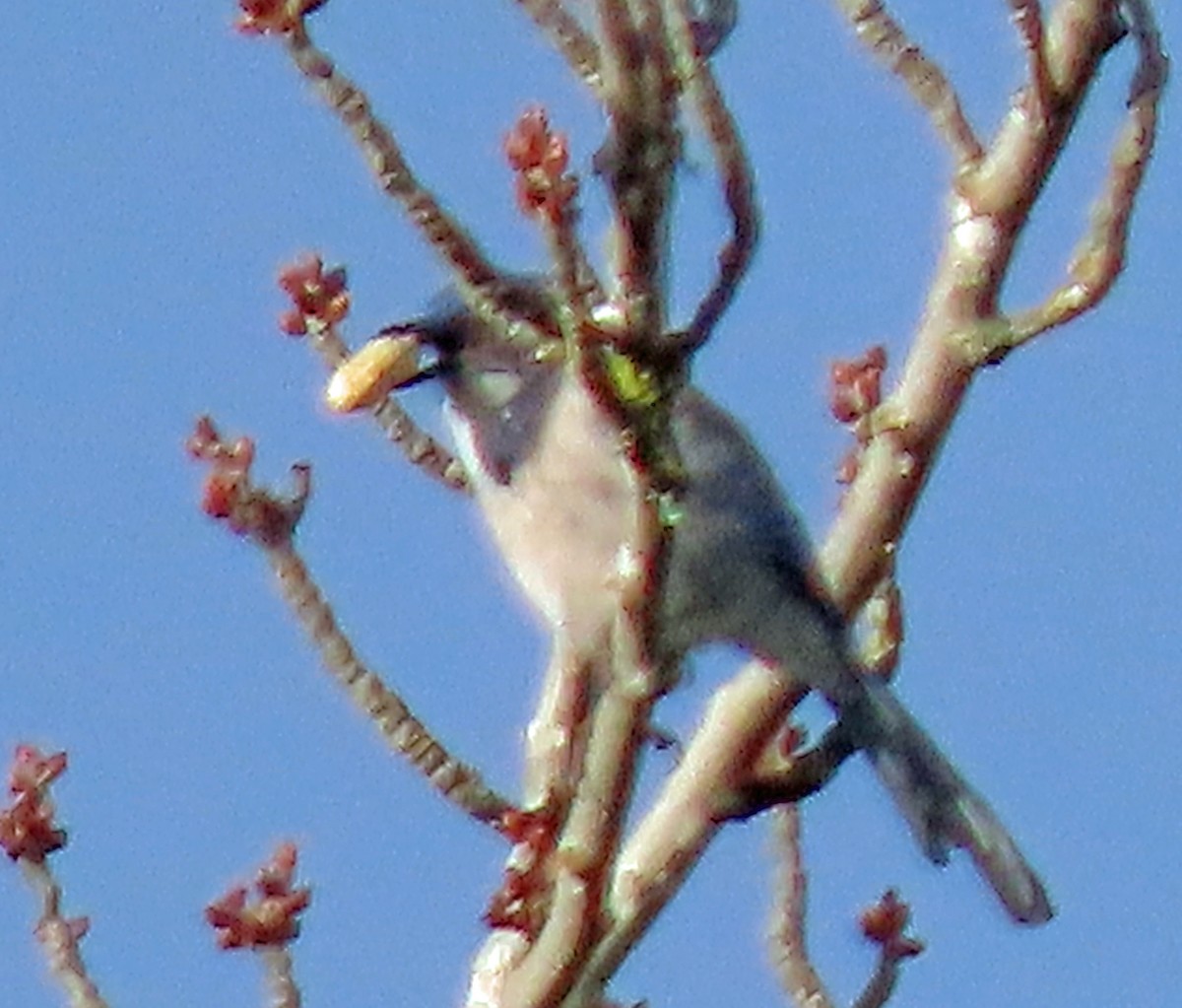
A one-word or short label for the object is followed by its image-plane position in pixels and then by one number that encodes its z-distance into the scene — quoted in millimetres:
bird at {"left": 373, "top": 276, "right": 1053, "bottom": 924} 6824
